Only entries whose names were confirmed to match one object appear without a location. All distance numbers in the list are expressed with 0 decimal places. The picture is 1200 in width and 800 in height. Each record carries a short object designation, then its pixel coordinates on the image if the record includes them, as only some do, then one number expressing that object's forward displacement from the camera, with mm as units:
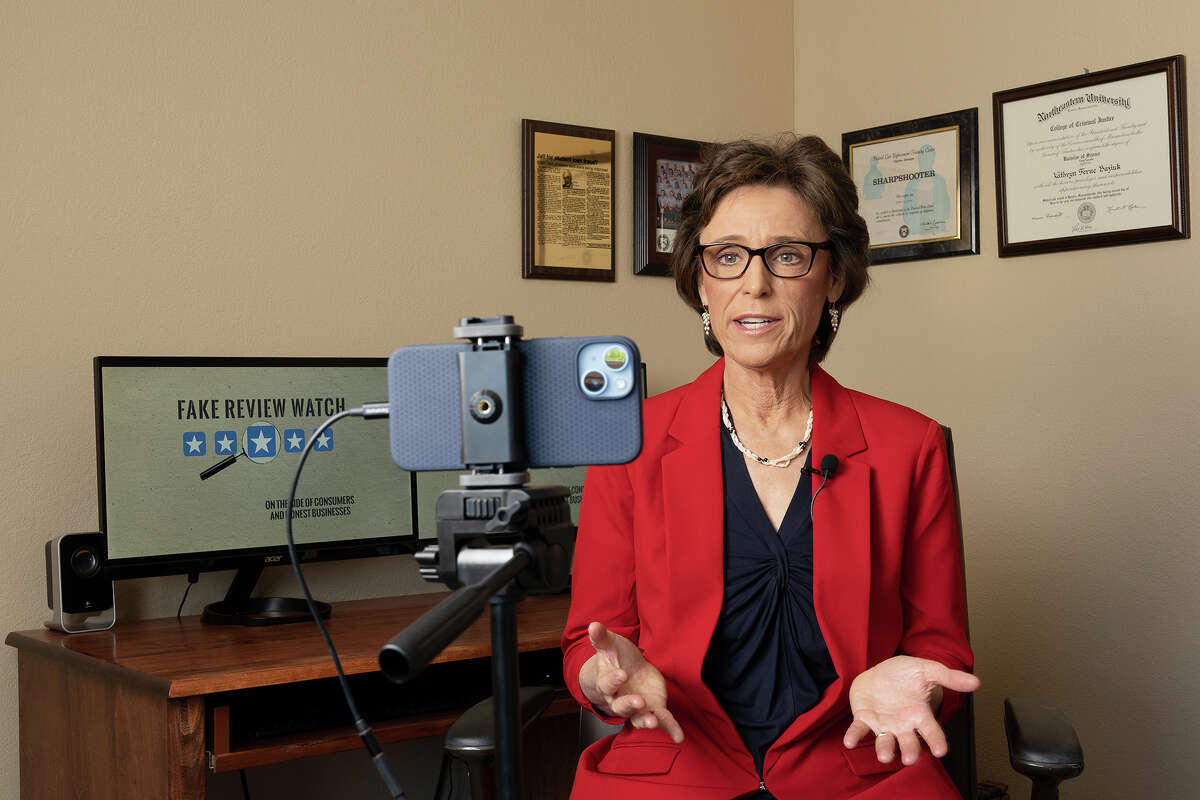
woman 1506
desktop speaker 1896
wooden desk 1574
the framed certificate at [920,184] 2656
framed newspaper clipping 2570
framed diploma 2283
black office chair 1476
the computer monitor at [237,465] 1926
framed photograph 2771
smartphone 851
